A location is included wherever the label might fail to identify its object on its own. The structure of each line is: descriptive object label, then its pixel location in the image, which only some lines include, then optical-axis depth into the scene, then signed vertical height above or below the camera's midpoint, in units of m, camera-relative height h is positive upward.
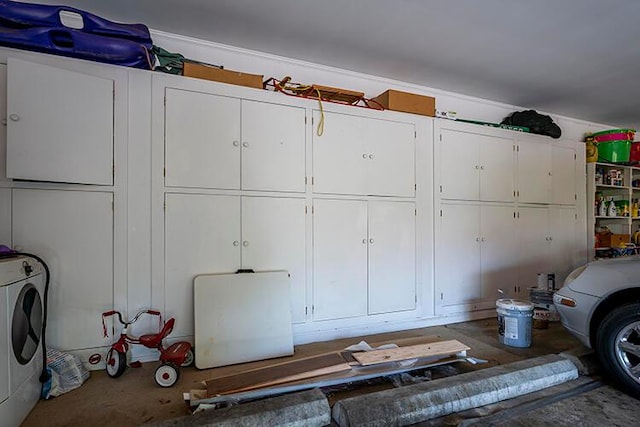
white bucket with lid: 2.77 -0.93
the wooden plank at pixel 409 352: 2.23 -1.00
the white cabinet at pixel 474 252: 3.45 -0.42
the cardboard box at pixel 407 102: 3.20 +1.14
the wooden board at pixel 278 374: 1.92 -1.01
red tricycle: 2.06 -0.92
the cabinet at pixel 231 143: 2.46 +0.59
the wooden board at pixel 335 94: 2.89 +1.11
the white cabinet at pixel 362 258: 2.92 -0.40
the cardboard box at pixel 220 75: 2.53 +1.13
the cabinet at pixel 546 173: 3.92 +0.53
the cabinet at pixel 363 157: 2.93 +0.56
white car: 2.00 -0.65
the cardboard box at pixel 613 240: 4.64 -0.37
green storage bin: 4.55 +0.91
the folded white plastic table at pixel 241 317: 2.43 -0.80
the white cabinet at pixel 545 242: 3.92 -0.35
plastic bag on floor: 1.93 -0.99
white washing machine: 1.53 -0.63
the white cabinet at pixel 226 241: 2.46 -0.21
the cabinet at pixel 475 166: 3.47 +0.54
